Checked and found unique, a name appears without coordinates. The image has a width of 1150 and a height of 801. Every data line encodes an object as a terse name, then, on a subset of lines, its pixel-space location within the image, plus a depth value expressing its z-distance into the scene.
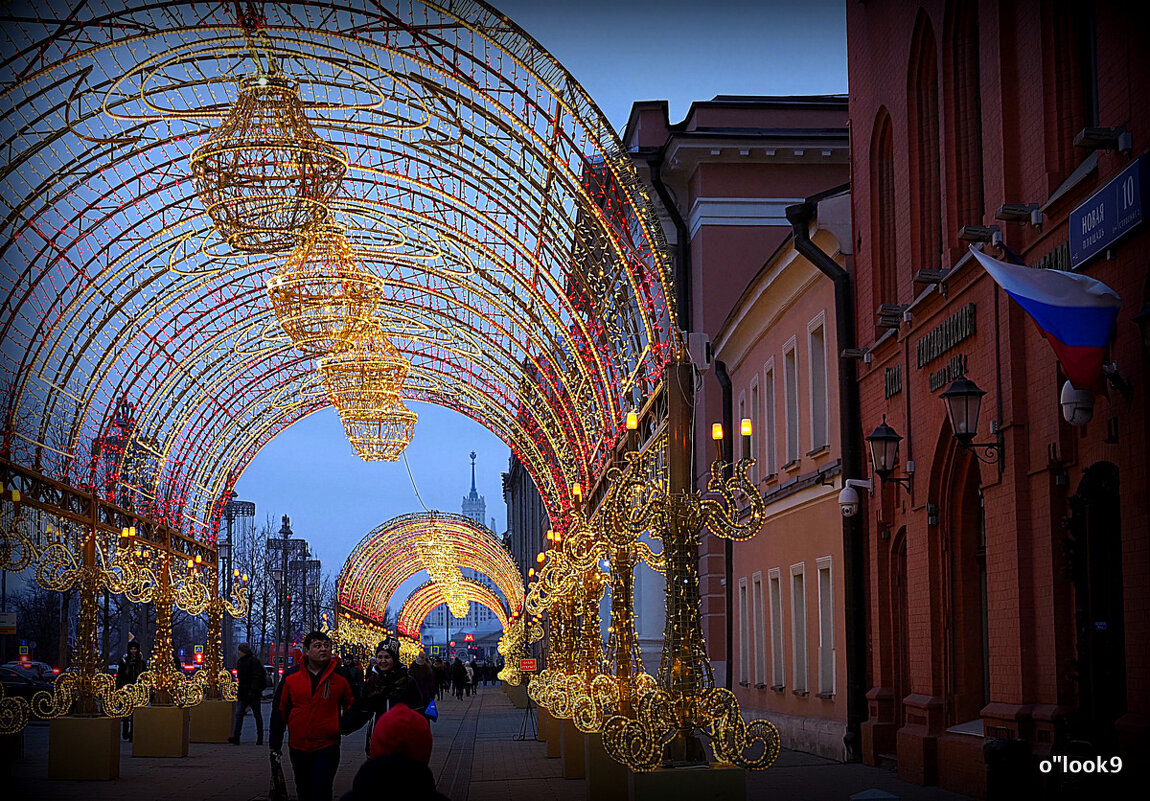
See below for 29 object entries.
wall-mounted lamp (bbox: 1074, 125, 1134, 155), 11.16
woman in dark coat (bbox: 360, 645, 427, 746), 13.98
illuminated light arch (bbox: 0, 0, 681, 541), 20.03
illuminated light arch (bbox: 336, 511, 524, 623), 75.44
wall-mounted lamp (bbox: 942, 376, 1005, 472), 13.65
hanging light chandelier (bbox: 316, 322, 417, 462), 32.28
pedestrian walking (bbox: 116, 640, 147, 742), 29.83
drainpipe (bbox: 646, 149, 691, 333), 34.28
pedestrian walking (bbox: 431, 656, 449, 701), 56.72
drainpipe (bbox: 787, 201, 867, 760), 20.67
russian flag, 11.23
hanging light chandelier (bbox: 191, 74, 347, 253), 18.61
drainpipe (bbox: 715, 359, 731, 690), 31.47
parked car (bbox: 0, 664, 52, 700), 41.78
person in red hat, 5.99
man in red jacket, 12.01
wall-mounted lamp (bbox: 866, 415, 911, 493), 17.33
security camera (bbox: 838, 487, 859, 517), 20.17
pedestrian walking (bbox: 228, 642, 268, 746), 30.22
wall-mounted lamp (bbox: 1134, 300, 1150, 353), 9.86
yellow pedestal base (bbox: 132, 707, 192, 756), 25.86
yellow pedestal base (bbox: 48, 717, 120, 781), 20.89
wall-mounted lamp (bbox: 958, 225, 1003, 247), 14.53
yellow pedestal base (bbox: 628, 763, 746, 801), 11.76
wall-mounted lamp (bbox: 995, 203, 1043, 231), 13.31
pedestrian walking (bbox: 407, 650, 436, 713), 21.91
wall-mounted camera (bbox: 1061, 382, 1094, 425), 11.73
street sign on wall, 10.80
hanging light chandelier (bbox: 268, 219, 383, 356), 23.75
